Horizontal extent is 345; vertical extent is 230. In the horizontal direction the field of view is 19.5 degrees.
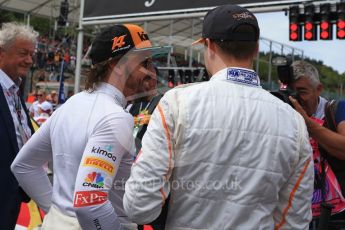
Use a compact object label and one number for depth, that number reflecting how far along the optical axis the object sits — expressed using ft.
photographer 13.65
